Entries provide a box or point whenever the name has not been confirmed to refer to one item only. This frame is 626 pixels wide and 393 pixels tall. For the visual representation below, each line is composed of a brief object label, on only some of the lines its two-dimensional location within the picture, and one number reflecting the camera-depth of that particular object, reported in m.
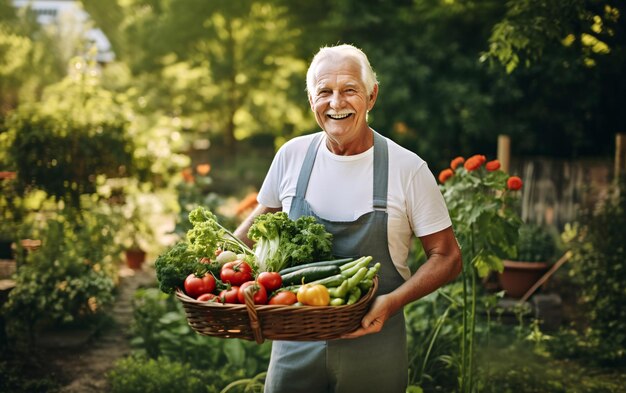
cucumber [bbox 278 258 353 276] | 2.39
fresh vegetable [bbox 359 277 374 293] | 2.29
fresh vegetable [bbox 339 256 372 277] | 2.31
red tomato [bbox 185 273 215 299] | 2.38
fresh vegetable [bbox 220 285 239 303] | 2.26
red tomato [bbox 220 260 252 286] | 2.42
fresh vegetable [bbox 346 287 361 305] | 2.24
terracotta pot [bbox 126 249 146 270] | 8.36
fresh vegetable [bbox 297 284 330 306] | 2.18
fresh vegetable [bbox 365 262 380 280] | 2.29
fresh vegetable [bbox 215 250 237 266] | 2.61
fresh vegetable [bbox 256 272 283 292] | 2.32
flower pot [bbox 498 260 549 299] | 6.69
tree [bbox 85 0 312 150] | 15.91
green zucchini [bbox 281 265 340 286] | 2.34
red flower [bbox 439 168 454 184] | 4.50
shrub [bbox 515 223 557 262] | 6.86
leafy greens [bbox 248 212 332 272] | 2.44
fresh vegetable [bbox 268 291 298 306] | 2.21
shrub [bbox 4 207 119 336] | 5.33
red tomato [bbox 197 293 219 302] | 2.27
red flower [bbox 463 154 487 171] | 4.25
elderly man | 2.48
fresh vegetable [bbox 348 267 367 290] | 2.24
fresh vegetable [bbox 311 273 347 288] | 2.28
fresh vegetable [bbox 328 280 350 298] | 2.22
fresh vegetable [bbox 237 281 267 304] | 2.22
